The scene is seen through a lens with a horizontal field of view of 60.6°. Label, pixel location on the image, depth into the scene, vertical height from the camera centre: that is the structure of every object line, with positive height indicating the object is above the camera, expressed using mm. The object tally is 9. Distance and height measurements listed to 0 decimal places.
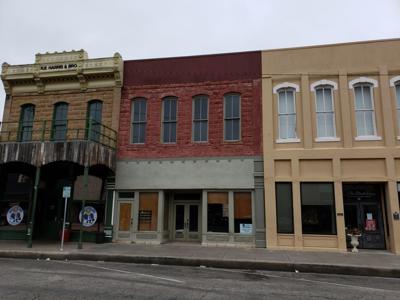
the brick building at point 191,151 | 16328 +3356
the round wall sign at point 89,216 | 17281 +94
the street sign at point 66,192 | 14164 +1036
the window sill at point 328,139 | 15773 +3754
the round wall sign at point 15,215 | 18062 +83
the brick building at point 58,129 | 17547 +4620
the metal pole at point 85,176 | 14733 +1781
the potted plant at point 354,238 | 14587 -658
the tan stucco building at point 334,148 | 15203 +3312
